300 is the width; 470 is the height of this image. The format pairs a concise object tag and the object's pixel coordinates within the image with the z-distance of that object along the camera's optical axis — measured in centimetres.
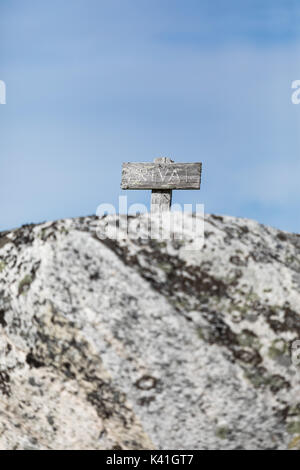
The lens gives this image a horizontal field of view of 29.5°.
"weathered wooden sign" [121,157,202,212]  859
